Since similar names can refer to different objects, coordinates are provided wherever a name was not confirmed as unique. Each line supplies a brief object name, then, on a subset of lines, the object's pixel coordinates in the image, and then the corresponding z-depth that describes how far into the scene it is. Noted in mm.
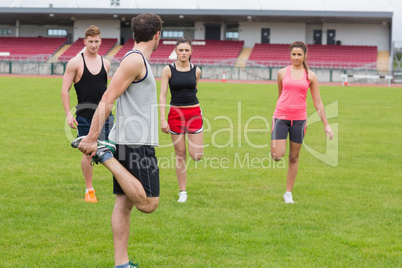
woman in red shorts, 15141
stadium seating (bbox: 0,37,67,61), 115125
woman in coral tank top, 14852
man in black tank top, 13922
